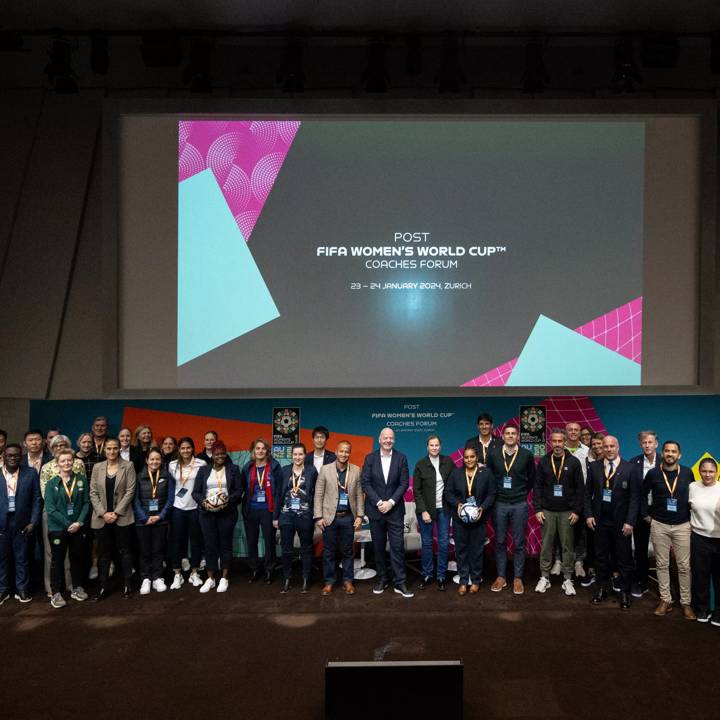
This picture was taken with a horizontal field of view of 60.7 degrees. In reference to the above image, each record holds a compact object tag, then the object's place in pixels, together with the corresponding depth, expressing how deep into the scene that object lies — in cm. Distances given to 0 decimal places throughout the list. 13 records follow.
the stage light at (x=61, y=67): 563
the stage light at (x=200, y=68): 576
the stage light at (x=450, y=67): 573
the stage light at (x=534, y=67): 577
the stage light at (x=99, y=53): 577
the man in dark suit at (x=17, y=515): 529
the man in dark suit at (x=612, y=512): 517
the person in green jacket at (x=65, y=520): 521
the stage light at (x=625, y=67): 568
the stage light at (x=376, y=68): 573
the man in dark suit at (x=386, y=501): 548
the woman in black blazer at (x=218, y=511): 558
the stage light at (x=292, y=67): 575
